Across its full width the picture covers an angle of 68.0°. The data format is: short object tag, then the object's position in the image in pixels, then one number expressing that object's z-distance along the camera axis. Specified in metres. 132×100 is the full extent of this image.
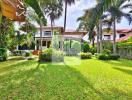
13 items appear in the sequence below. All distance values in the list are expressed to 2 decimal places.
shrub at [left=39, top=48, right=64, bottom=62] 8.39
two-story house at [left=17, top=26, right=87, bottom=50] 17.87
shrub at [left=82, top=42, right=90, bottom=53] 14.40
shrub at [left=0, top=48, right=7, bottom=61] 8.61
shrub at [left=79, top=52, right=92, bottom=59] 10.49
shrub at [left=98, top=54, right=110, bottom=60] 10.10
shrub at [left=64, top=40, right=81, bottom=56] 11.85
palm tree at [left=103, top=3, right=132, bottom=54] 11.81
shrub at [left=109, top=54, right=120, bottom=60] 10.27
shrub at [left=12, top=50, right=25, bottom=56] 13.94
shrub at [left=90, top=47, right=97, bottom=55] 14.92
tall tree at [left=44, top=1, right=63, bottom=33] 16.16
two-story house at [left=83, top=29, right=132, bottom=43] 20.28
